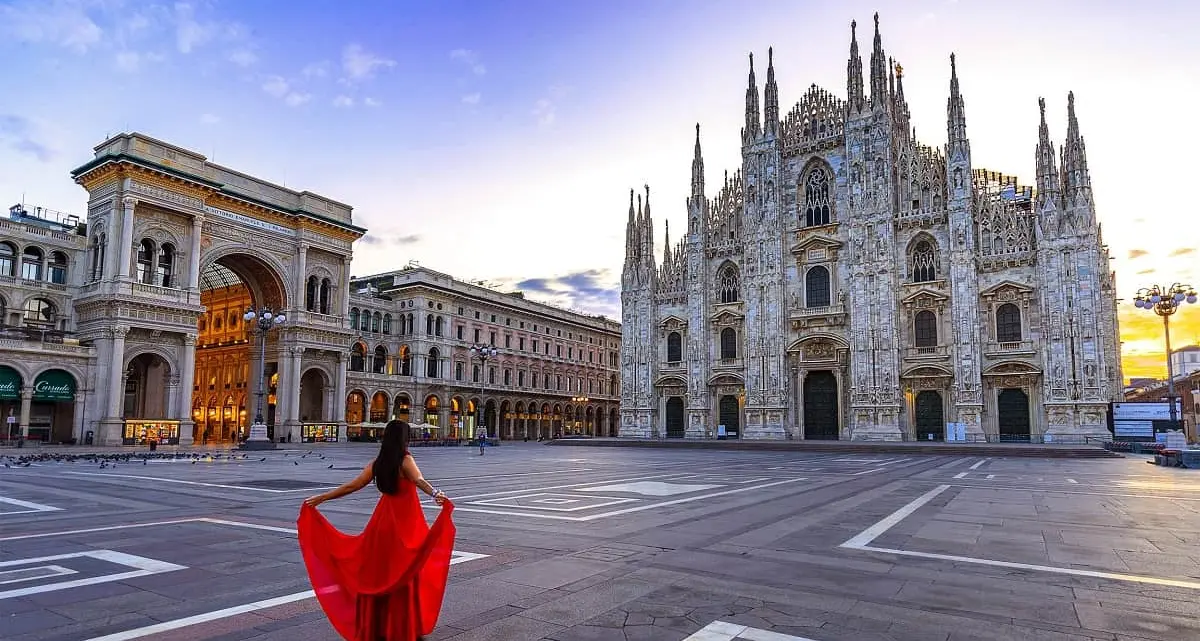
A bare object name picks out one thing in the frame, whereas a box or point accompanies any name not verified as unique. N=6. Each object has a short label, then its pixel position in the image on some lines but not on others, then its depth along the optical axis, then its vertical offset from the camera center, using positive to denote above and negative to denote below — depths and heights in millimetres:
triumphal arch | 44625 +7488
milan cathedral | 44031 +7563
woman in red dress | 4469 -983
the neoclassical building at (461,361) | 66562 +4235
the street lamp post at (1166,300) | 25719 +3759
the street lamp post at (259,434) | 40044 -1870
